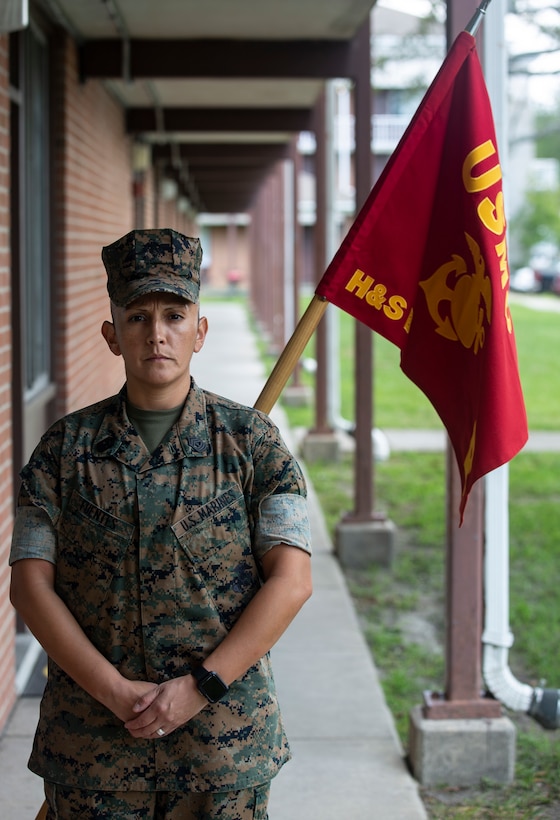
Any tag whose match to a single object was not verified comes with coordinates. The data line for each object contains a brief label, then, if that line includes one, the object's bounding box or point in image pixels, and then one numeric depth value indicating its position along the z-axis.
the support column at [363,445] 6.60
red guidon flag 2.82
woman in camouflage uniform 2.15
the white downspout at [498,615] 4.05
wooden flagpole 2.54
